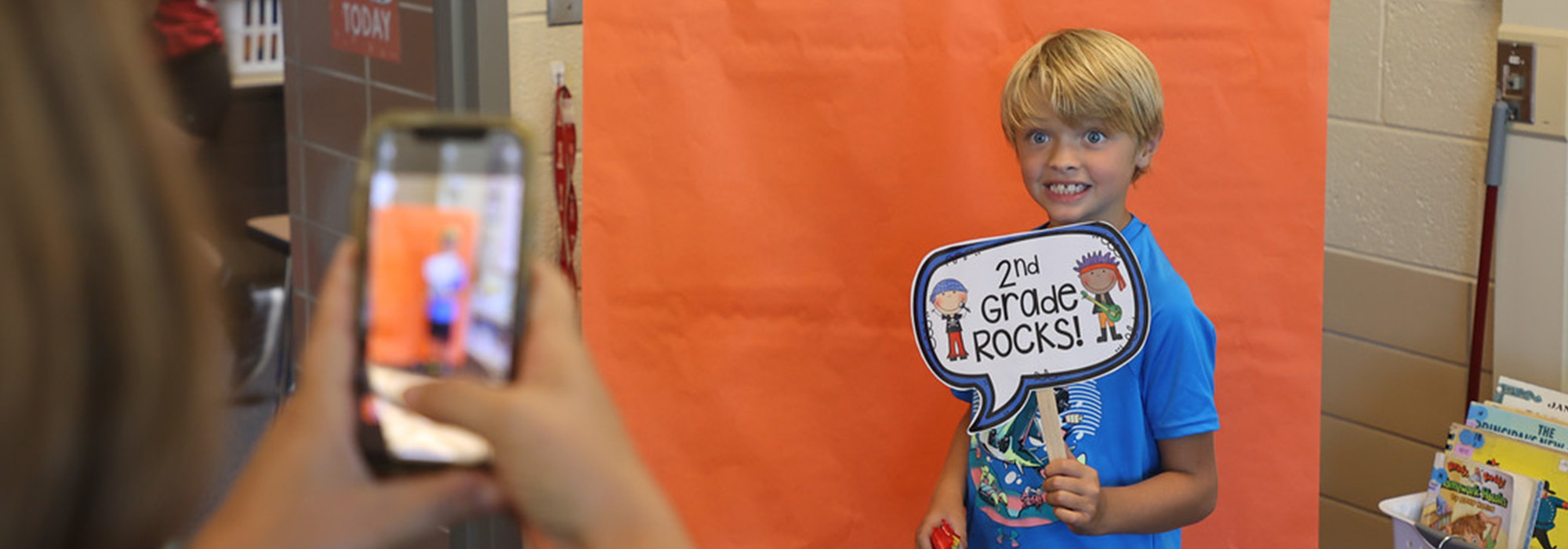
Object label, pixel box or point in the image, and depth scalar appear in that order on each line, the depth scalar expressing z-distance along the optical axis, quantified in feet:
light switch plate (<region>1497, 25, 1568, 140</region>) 5.50
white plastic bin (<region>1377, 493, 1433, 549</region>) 5.41
